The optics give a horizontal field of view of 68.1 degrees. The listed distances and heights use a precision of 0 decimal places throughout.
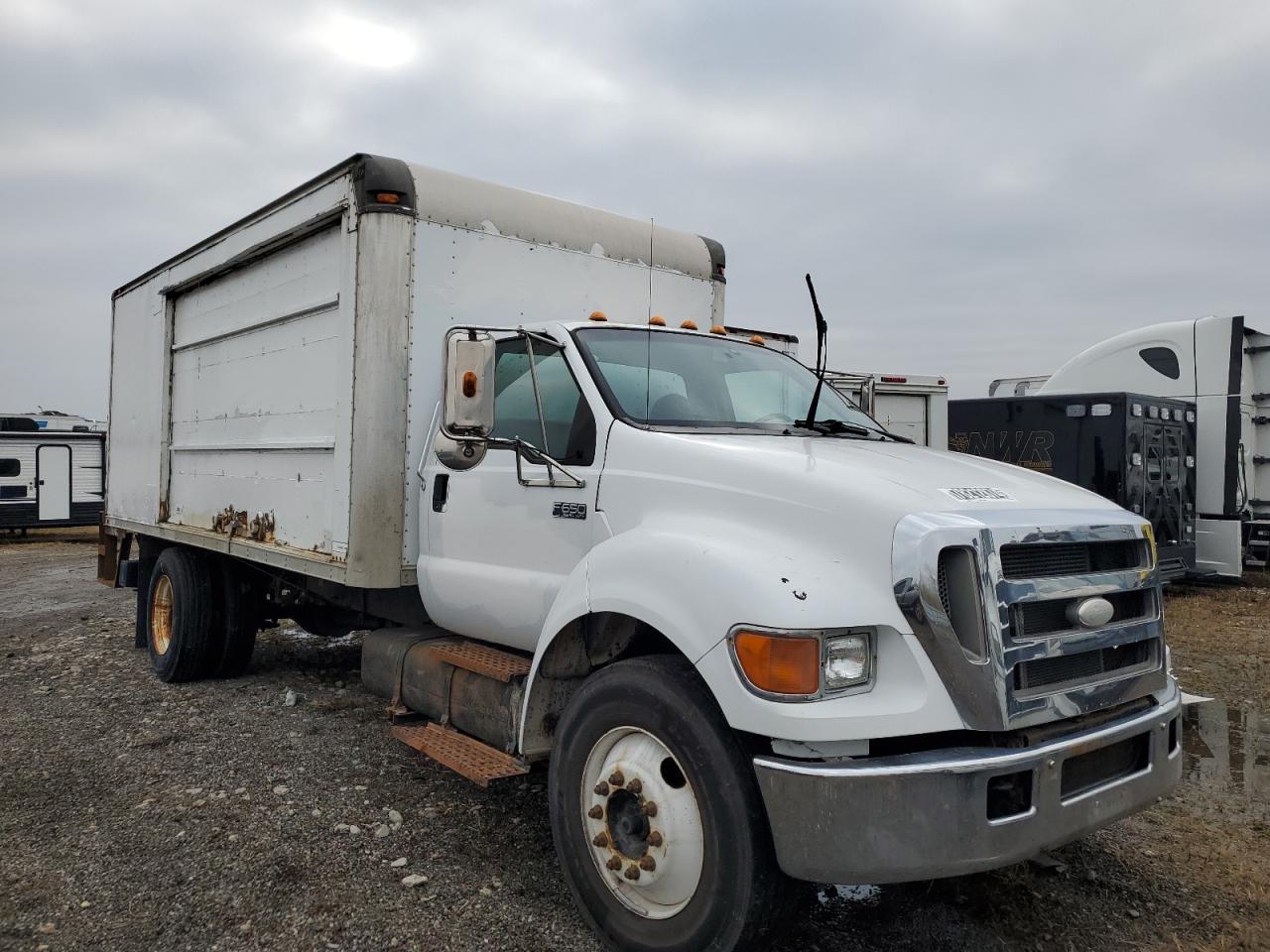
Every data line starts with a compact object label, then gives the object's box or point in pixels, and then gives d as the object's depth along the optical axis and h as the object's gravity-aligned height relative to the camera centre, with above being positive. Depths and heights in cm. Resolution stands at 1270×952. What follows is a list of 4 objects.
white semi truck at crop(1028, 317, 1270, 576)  1163 +120
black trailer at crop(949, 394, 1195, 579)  1059 +42
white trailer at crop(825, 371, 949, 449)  1219 +98
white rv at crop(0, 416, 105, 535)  1841 -27
